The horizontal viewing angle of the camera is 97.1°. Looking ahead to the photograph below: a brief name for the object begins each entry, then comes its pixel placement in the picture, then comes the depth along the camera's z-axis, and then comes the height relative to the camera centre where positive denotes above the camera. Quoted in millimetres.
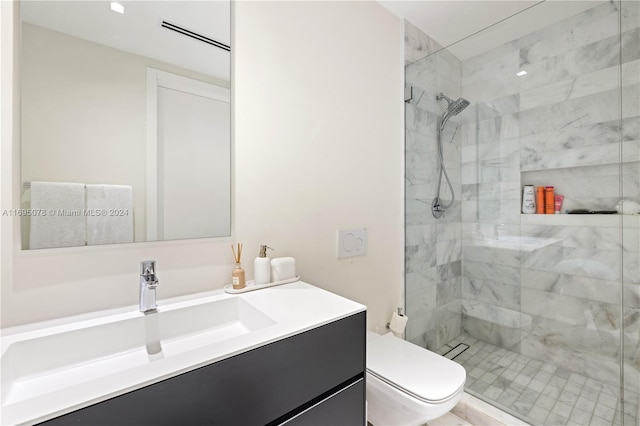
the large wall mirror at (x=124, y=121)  828 +303
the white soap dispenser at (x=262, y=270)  1136 -240
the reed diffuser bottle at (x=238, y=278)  1080 -257
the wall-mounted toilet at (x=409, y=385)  1073 -697
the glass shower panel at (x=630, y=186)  1317 +124
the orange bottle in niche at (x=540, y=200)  1718 +71
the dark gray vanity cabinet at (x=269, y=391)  528 -402
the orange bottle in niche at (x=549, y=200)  1699 +67
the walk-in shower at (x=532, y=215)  1398 -4
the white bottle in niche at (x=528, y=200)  1736 +71
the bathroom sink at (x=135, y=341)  513 -324
